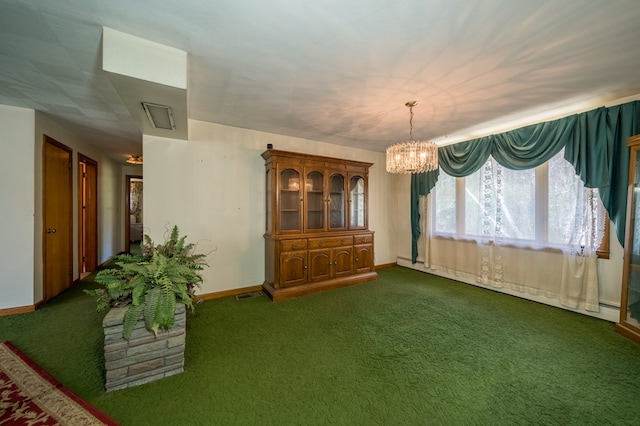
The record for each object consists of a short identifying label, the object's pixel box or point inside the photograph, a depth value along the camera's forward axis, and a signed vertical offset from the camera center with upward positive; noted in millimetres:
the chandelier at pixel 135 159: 4953 +1043
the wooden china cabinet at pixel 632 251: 2295 -386
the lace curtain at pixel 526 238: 2736 -378
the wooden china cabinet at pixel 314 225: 3340 -243
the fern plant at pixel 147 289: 1594 -580
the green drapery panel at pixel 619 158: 2441 +576
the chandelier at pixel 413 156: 2654 +616
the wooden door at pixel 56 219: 2998 -156
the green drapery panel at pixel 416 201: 4473 +186
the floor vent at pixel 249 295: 3316 -1235
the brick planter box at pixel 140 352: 1581 -1020
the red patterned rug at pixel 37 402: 1365 -1223
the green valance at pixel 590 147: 2486 +789
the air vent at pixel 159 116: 2133 +920
